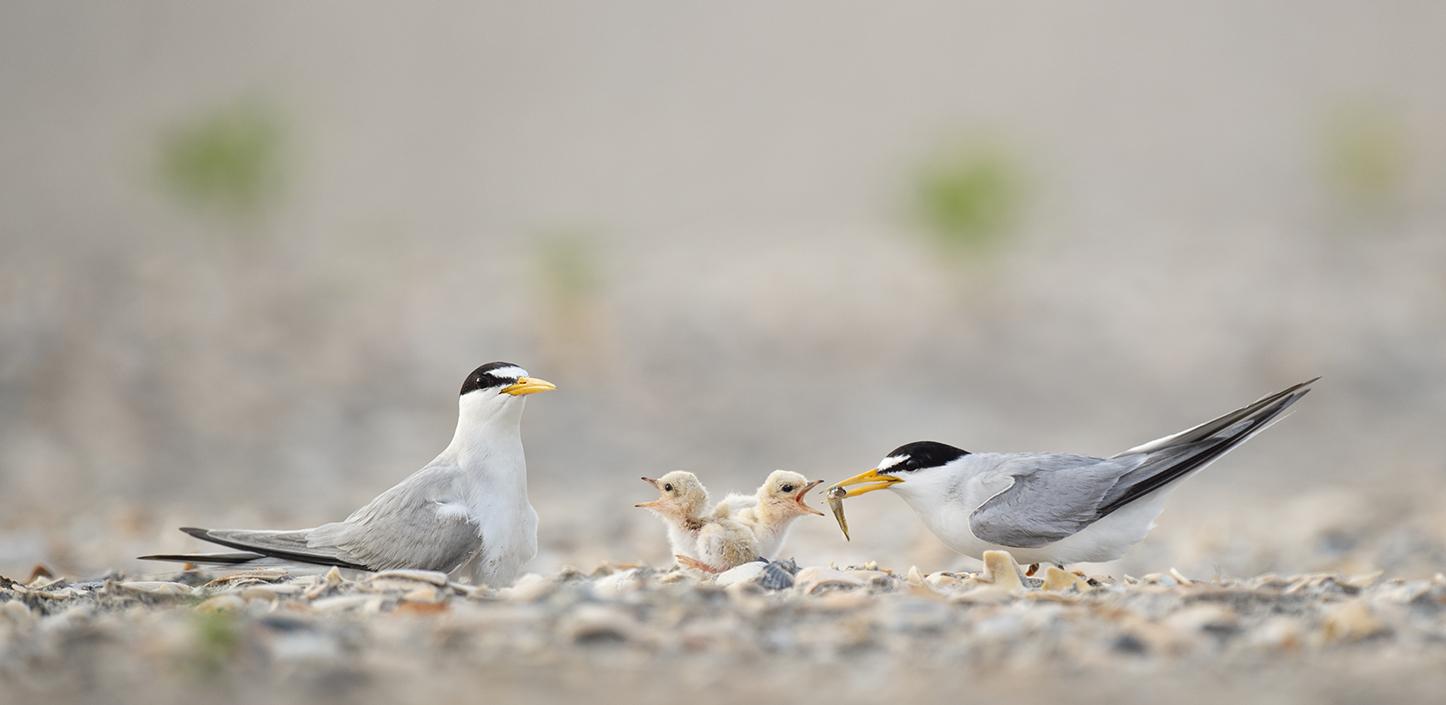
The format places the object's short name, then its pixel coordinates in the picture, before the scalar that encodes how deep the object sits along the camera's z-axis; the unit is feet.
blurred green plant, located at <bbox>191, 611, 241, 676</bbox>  22.39
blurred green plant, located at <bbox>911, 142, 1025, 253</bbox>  142.51
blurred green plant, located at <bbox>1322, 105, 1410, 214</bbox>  165.68
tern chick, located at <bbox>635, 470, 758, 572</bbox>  37.45
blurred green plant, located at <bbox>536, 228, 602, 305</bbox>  129.29
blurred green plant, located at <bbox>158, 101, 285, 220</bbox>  133.69
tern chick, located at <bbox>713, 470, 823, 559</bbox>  39.11
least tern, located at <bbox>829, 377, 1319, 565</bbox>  35.22
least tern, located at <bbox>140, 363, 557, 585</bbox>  34.47
